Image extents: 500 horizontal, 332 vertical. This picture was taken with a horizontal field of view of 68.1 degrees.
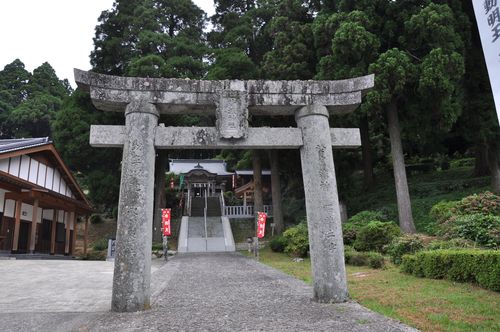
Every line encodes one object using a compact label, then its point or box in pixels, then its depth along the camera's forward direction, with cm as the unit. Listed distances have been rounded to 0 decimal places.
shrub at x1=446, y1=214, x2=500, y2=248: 945
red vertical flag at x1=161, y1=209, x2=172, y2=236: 2057
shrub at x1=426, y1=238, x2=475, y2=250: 955
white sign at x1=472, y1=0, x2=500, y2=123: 337
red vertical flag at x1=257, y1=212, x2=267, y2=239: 1881
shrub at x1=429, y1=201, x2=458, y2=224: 1287
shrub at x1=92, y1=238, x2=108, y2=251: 2391
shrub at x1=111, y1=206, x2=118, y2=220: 2866
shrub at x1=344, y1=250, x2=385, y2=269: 1120
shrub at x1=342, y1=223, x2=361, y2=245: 1520
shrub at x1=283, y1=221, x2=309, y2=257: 1614
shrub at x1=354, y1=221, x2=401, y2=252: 1345
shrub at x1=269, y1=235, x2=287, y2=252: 1853
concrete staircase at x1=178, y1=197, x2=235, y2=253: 2291
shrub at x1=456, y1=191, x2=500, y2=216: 1188
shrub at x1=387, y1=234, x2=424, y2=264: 1077
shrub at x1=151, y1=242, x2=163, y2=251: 2134
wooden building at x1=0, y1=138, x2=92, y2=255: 1664
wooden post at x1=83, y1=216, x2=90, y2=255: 2295
